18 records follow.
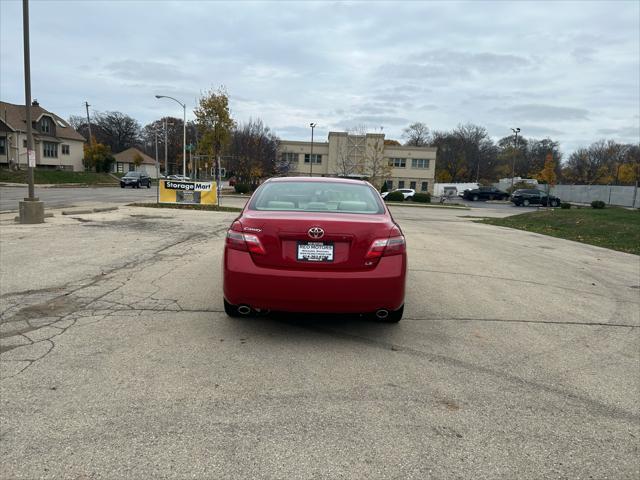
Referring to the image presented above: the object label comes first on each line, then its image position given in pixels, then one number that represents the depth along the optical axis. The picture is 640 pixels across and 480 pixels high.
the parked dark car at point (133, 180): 46.94
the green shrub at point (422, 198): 46.66
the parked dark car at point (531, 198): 50.46
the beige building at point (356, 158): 72.69
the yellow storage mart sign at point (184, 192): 22.52
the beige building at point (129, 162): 93.44
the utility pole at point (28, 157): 12.48
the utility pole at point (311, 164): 71.44
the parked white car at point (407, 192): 50.36
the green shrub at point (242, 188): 43.09
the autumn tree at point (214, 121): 37.83
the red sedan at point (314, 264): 4.18
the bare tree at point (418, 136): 109.94
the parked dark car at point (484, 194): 59.22
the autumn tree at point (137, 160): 89.94
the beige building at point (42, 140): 52.25
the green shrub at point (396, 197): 46.47
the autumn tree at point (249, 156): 46.84
